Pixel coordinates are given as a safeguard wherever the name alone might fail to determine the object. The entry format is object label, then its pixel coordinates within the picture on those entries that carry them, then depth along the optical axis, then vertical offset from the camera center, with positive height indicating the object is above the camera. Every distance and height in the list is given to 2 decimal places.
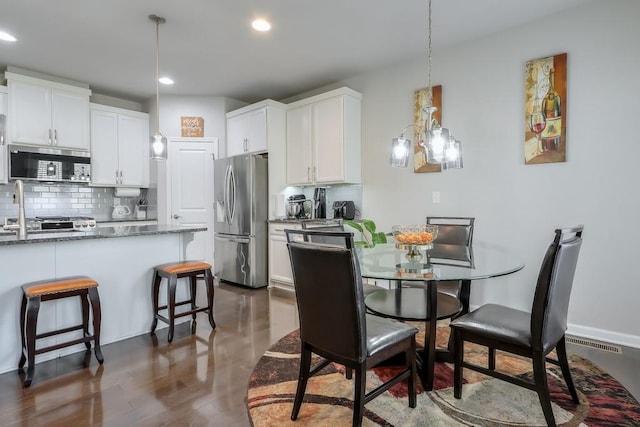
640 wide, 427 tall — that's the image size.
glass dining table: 1.87 -0.37
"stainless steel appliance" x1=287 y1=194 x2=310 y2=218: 4.69 -0.03
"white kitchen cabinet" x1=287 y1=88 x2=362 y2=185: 4.16 +0.82
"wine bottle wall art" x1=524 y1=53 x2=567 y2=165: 2.96 +0.81
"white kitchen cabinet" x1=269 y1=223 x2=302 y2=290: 4.38 -0.68
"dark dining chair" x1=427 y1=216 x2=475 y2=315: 2.45 -0.30
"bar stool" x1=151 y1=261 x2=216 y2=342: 2.83 -0.67
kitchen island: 2.34 -0.48
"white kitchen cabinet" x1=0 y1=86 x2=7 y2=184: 4.03 +0.64
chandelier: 2.19 +0.37
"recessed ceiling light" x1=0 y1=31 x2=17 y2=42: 3.31 +1.63
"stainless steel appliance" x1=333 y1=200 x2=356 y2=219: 4.34 -0.07
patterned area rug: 1.74 -1.07
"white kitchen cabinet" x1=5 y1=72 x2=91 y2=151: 4.09 +1.15
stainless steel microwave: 4.09 +0.52
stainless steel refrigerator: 4.52 -0.17
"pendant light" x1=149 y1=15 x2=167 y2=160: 3.01 +0.53
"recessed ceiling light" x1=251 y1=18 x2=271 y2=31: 3.09 +1.61
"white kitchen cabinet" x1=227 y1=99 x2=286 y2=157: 4.65 +1.09
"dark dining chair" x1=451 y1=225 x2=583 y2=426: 1.60 -0.61
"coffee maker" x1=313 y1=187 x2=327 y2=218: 4.57 +0.02
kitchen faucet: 2.53 +0.00
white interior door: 5.04 +0.27
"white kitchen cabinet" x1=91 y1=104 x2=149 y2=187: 4.84 +0.84
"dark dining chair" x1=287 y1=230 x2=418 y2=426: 1.51 -0.55
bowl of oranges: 2.22 -0.20
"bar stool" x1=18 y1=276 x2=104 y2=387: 2.16 -0.67
